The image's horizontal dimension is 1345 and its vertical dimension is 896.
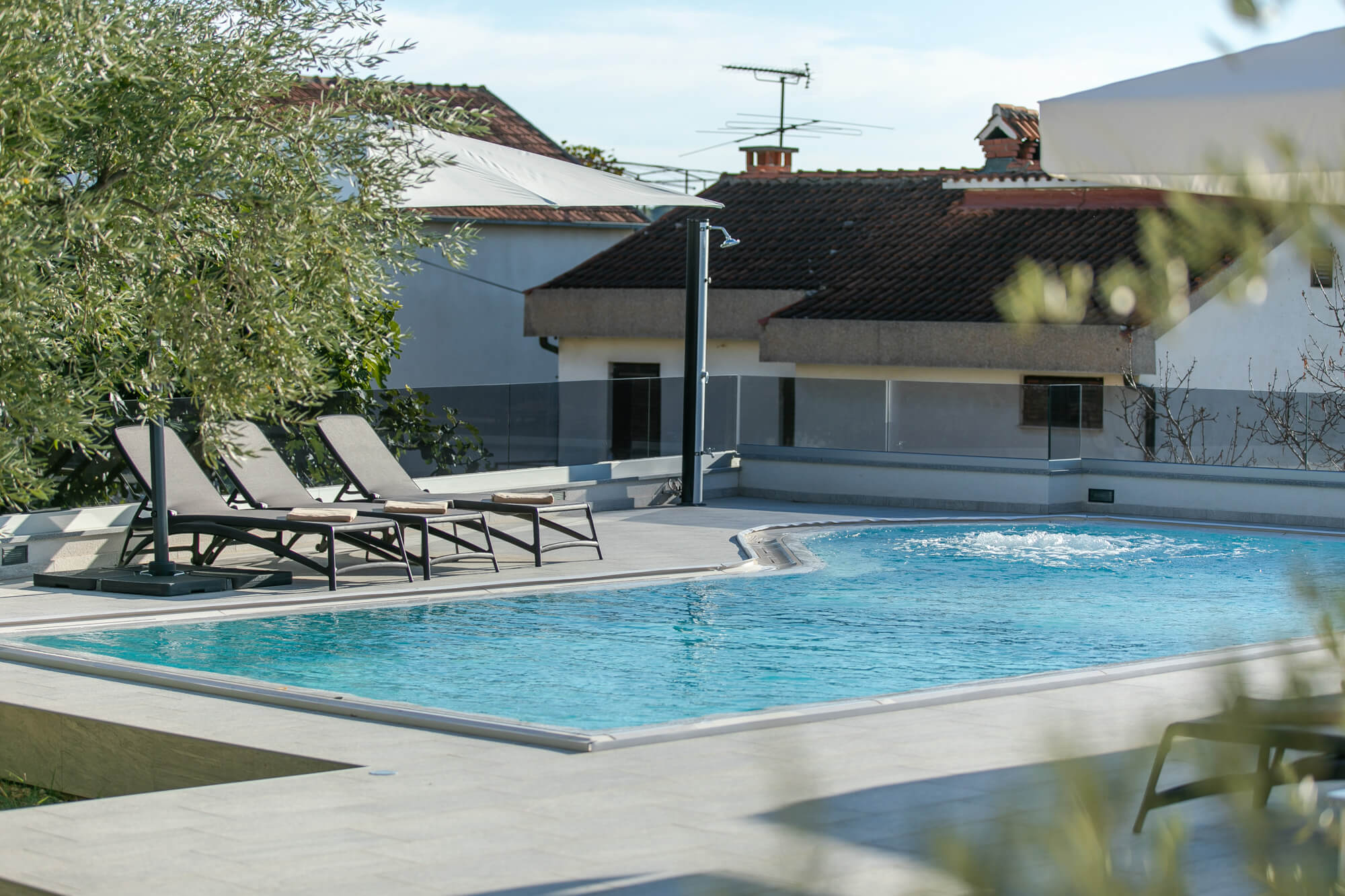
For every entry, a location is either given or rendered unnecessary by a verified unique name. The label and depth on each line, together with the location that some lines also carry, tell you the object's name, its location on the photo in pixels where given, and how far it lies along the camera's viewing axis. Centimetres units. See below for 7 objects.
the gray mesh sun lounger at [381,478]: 1334
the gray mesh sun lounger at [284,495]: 1247
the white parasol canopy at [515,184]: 1197
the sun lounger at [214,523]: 1171
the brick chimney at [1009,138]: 3158
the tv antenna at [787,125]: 3838
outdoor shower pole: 1805
